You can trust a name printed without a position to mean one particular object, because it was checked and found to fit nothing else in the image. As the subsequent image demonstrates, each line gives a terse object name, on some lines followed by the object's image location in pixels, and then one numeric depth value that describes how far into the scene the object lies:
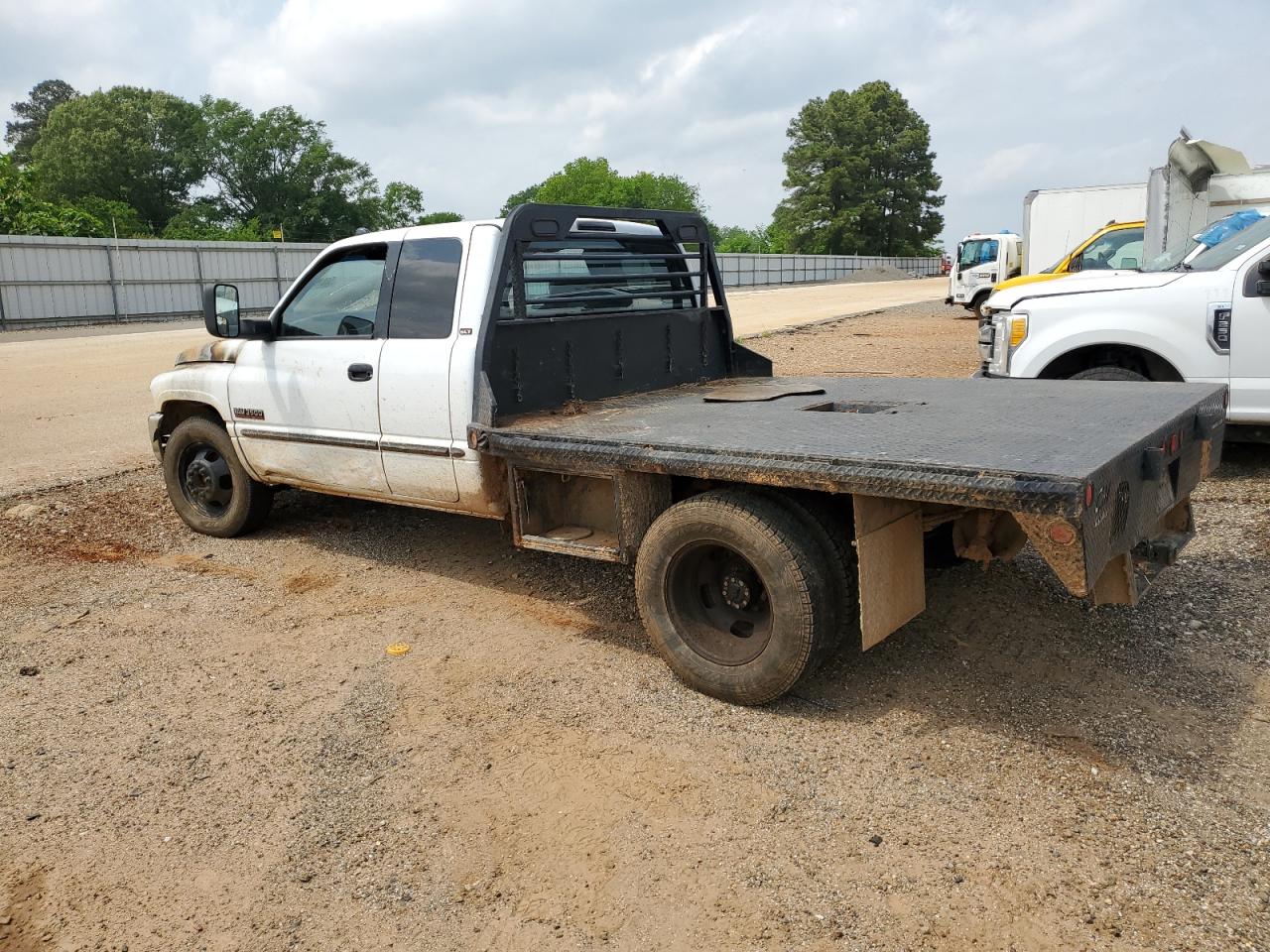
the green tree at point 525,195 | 87.38
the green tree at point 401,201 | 63.91
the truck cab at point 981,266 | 24.48
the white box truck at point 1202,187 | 10.00
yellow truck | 14.53
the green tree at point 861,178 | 80.38
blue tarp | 7.84
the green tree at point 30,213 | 32.78
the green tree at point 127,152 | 59.53
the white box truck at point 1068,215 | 18.34
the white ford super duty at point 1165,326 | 6.64
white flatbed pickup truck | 3.53
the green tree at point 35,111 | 86.06
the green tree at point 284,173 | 59.12
